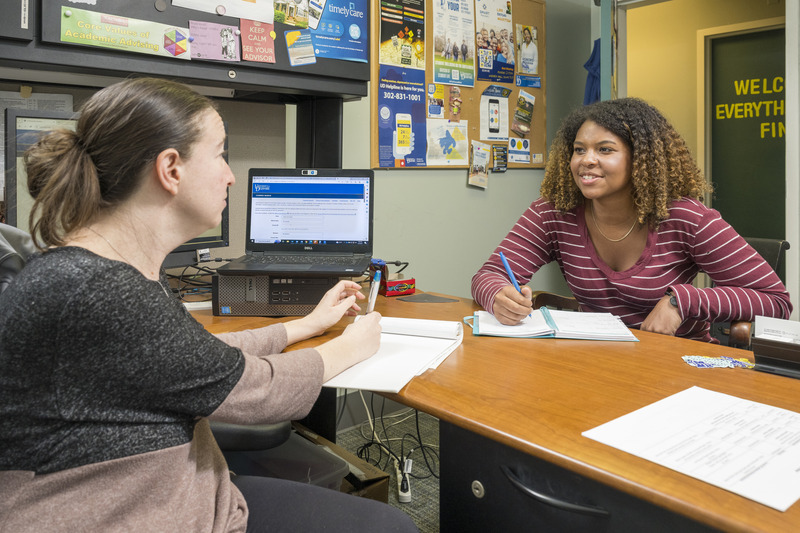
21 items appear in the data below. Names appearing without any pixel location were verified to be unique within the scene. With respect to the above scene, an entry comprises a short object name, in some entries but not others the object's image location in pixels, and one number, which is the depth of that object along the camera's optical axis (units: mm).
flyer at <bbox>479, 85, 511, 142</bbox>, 2932
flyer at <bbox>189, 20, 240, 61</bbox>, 1628
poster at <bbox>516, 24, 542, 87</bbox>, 3080
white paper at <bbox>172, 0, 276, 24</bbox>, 1630
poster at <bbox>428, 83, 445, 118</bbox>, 2693
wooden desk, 663
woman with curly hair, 1472
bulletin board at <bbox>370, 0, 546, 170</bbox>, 2543
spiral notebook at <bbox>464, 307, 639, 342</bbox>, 1331
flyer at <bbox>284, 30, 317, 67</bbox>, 1793
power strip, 2041
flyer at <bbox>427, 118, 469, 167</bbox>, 2723
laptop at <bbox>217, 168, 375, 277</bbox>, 1798
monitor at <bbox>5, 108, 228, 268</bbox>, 1477
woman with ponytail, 698
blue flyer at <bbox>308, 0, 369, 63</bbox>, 1850
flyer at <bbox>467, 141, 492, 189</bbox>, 2910
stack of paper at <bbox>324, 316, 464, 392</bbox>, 1028
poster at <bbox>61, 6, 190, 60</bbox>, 1455
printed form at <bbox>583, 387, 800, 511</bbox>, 678
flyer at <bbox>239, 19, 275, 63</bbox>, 1711
